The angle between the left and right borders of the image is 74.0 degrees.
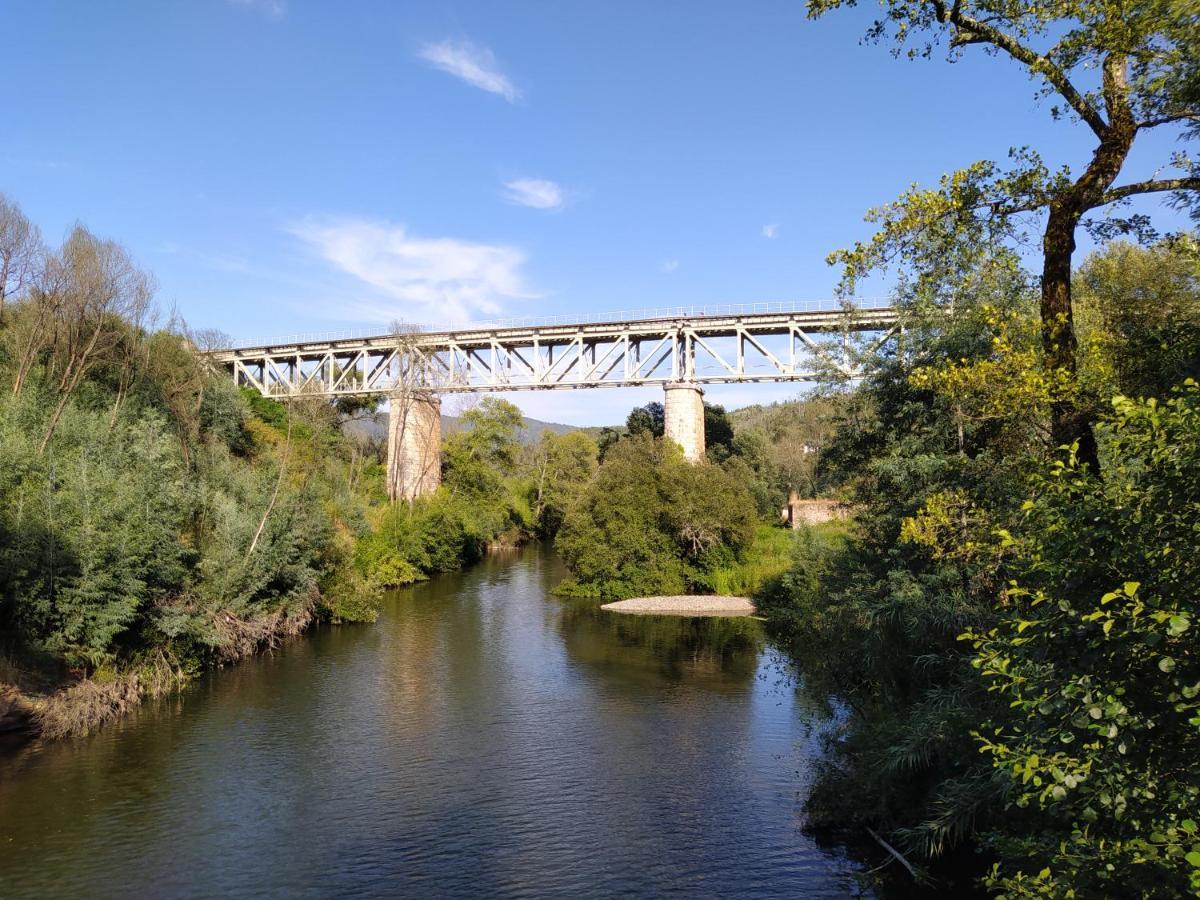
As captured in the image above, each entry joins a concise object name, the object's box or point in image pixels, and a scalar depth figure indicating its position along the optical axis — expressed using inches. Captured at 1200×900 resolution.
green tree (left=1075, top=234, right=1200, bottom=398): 288.1
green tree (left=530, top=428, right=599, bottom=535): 2333.9
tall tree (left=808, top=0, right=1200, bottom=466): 278.1
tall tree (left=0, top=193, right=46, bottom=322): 885.8
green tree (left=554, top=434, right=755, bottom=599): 1400.1
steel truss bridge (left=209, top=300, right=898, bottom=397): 1824.6
